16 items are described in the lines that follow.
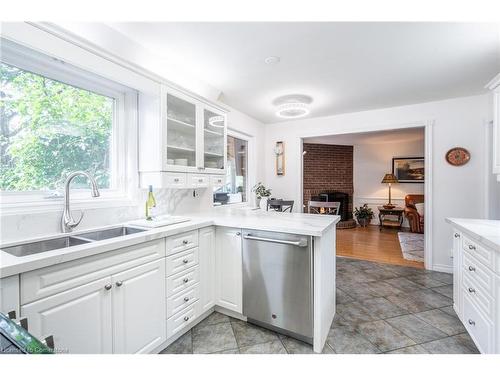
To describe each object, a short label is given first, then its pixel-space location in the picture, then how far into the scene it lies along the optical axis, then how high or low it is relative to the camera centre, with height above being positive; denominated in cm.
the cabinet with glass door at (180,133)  212 +51
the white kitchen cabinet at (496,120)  195 +54
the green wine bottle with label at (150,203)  206 -16
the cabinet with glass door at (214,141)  254 +51
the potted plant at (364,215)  652 -85
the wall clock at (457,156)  319 +39
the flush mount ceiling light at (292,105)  303 +104
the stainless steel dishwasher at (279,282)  171 -75
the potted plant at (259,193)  407 -14
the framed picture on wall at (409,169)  620 +42
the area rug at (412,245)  389 -117
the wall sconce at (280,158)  444 +51
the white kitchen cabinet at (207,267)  203 -73
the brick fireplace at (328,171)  639 +40
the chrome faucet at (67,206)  154 -14
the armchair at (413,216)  554 -77
